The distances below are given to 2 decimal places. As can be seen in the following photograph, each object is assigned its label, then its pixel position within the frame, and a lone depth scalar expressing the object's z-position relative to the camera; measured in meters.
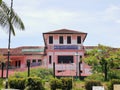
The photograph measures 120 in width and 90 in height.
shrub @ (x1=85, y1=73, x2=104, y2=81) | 36.36
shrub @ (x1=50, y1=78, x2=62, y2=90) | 27.50
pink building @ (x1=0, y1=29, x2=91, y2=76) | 54.72
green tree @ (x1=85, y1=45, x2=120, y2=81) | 37.50
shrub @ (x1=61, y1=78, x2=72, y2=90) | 27.53
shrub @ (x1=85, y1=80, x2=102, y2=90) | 27.08
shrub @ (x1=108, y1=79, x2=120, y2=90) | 26.85
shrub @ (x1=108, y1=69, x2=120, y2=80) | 36.91
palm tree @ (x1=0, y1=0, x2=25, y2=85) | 25.03
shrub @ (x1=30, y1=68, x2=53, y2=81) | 42.86
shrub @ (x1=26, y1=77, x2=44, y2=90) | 26.72
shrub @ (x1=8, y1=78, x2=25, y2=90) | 27.09
